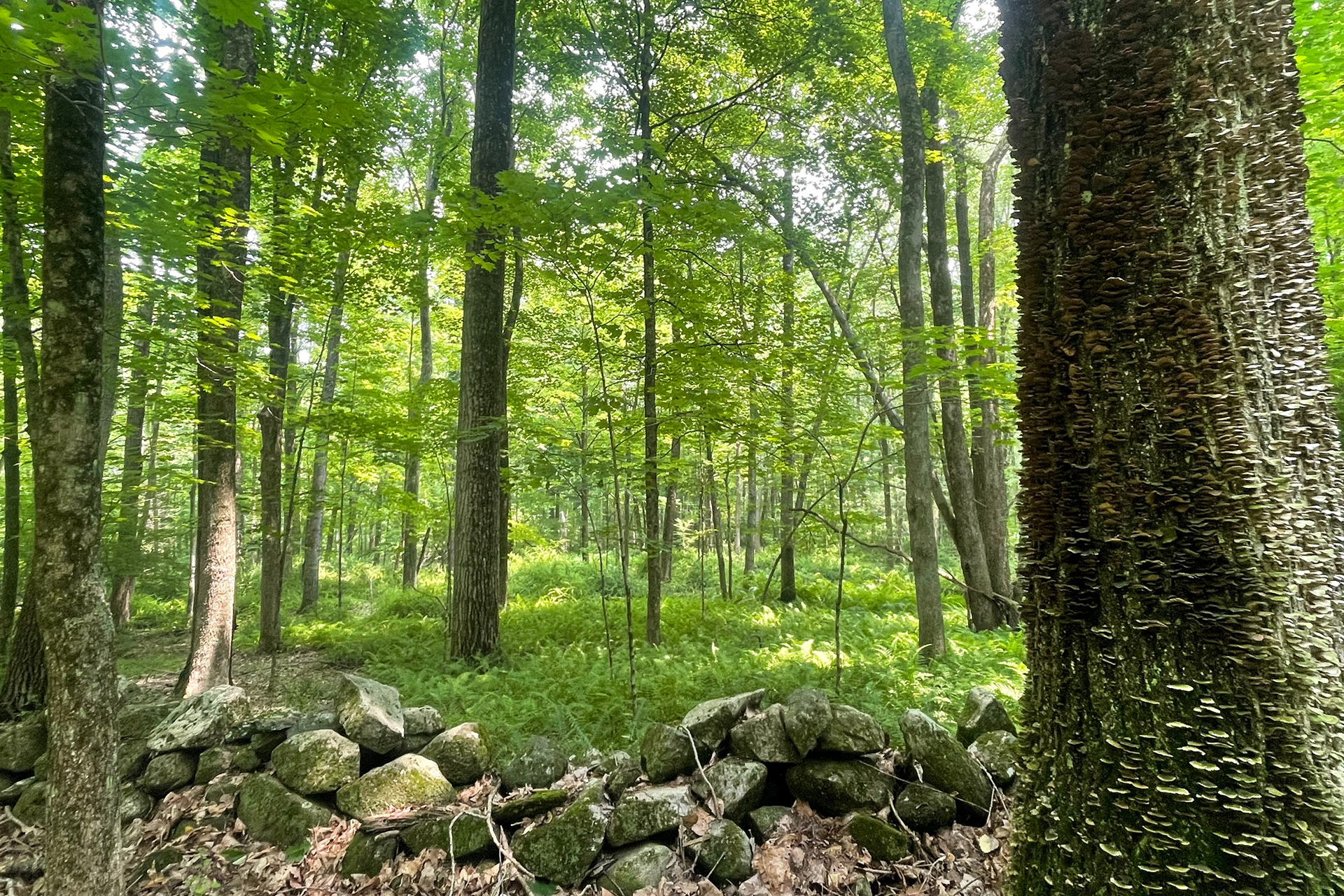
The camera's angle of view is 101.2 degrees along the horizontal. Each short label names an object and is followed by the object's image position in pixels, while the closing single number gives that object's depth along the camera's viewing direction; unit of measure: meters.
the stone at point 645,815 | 3.05
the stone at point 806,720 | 3.27
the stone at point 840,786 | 3.10
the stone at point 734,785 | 3.17
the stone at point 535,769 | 3.52
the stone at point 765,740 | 3.30
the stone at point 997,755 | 3.02
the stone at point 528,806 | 3.22
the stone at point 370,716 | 3.77
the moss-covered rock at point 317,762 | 3.57
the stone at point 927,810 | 2.93
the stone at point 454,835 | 3.16
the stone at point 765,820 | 3.08
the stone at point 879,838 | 2.81
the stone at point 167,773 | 3.83
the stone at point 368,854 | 3.18
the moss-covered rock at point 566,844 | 2.95
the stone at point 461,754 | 3.66
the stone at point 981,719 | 3.43
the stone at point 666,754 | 3.39
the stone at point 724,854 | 2.87
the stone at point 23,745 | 4.12
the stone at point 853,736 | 3.22
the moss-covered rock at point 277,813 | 3.44
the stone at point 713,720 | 3.51
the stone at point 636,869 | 2.84
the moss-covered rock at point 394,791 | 3.44
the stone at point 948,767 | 2.96
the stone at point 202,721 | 3.96
